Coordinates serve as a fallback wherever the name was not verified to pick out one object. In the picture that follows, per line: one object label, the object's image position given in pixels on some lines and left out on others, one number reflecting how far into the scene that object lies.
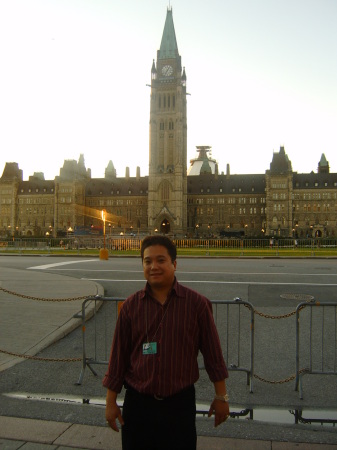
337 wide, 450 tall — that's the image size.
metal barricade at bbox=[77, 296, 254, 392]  6.26
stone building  105.62
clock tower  104.94
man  3.05
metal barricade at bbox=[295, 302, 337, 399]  5.90
